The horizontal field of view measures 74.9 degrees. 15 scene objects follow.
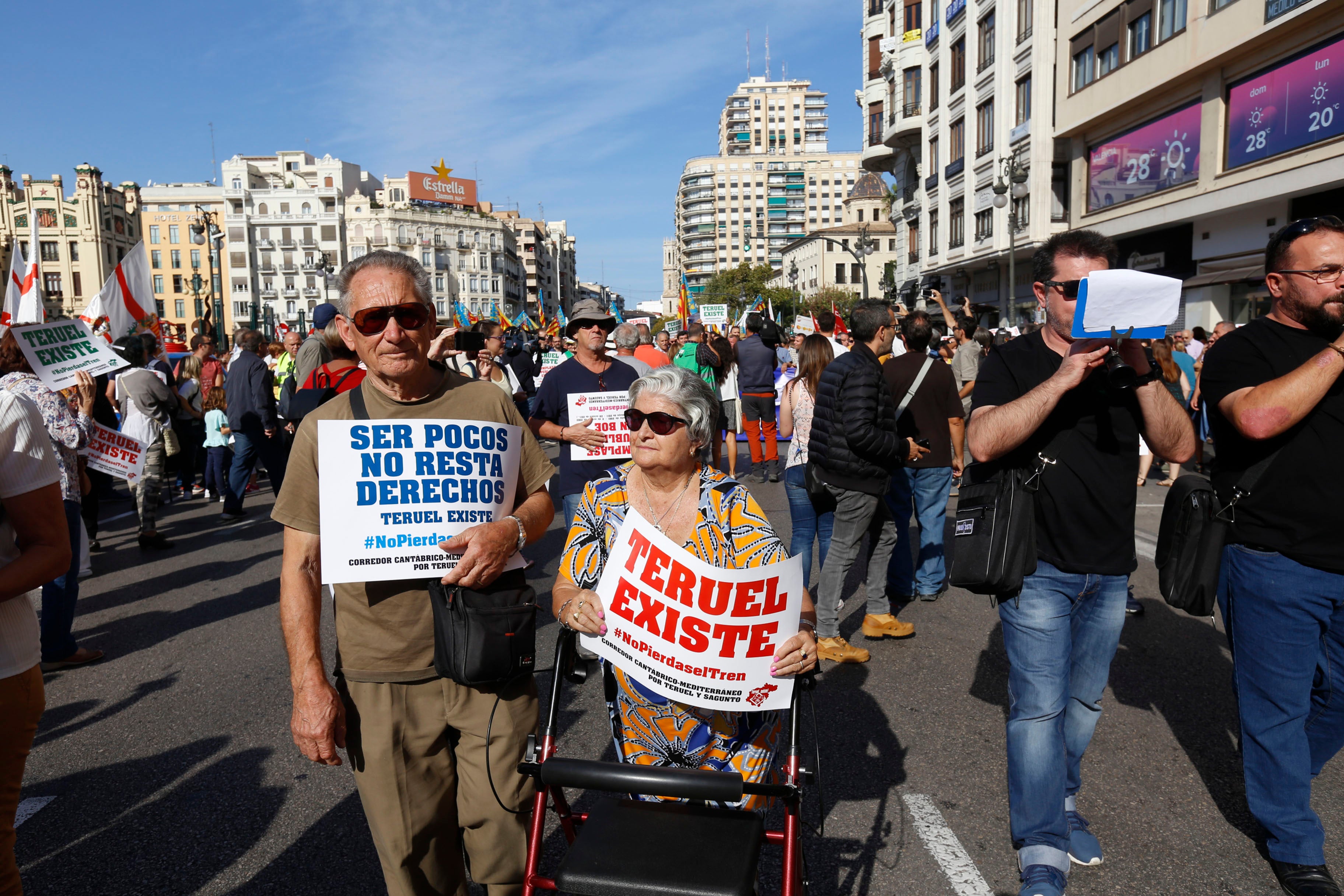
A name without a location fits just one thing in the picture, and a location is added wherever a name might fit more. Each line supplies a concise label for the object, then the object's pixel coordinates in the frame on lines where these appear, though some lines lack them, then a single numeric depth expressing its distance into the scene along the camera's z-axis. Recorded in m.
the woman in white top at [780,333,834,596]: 5.82
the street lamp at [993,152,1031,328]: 20.30
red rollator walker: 1.96
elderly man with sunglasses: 2.31
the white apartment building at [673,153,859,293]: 171.38
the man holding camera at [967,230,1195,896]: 2.92
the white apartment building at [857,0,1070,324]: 30.28
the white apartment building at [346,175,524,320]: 109.62
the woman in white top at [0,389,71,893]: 2.24
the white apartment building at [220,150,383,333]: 106.88
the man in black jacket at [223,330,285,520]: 9.83
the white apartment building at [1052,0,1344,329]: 17.91
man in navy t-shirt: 5.64
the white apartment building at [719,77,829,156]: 182.88
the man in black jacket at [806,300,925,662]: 5.21
